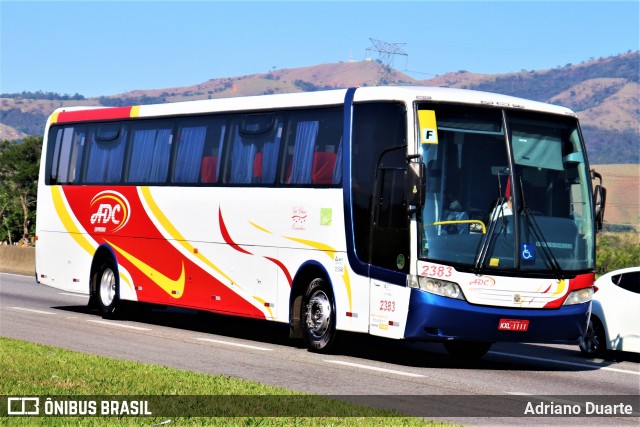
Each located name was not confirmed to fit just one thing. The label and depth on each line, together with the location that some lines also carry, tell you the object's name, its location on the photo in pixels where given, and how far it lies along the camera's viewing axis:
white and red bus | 16.11
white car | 18.44
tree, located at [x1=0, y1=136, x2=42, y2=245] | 64.66
